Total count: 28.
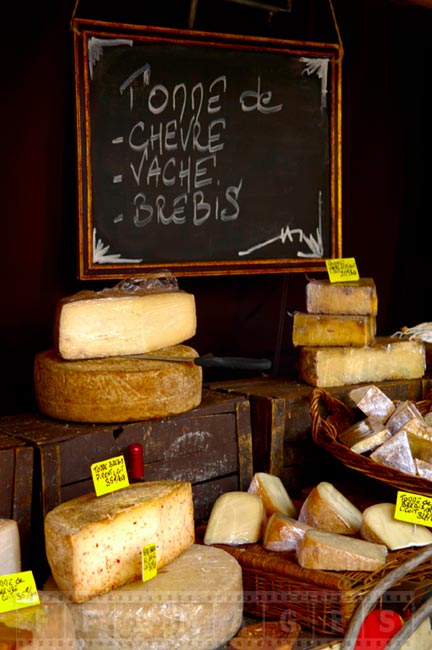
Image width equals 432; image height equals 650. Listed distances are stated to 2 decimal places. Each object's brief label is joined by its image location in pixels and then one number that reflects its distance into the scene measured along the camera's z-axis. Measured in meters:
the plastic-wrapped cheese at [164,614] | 1.74
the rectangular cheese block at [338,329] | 2.76
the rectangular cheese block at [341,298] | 2.78
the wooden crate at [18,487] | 2.01
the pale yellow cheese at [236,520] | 2.14
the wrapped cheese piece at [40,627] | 1.56
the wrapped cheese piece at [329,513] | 2.13
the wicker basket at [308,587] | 1.89
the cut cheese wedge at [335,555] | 1.93
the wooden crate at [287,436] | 2.56
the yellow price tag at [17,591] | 1.70
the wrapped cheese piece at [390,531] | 2.06
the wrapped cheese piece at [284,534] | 2.06
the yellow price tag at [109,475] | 1.96
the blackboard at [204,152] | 2.82
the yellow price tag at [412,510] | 2.10
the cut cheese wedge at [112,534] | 1.75
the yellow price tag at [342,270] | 2.89
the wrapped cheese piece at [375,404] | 2.50
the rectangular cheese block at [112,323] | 2.22
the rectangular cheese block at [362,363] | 2.74
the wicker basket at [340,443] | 2.15
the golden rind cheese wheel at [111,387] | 2.20
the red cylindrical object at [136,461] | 2.13
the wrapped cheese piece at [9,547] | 1.79
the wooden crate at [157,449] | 2.08
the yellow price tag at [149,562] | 1.81
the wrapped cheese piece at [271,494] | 2.26
